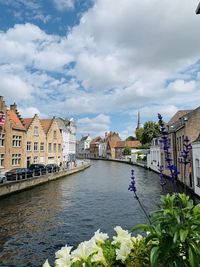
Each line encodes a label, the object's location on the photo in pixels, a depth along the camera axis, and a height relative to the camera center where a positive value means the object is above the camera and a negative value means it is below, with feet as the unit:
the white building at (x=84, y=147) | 384.01 +7.64
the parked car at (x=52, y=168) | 89.52 -8.31
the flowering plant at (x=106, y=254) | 6.37 -3.53
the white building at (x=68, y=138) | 155.80 +10.83
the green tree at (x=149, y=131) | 181.55 +18.21
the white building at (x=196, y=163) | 46.10 -3.29
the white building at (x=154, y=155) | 110.98 -3.11
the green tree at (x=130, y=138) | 323.80 +20.50
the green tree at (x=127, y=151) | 244.46 -0.97
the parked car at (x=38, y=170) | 77.65 -7.96
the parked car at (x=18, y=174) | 63.77 -7.94
